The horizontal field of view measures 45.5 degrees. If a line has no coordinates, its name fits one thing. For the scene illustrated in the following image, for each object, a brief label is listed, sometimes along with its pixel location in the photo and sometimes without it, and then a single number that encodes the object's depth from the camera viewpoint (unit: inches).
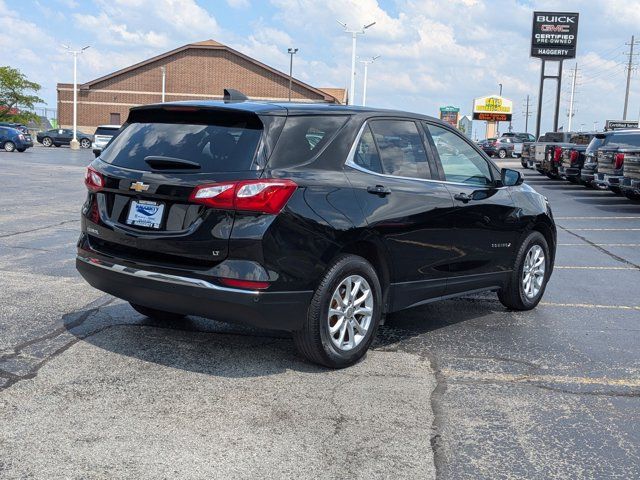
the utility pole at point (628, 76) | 3165.6
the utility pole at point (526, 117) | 5983.3
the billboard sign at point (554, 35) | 2497.5
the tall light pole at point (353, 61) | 1980.6
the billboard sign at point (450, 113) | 5334.6
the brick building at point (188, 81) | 3159.5
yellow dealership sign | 3666.3
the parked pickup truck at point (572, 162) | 1031.6
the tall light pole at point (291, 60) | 3085.9
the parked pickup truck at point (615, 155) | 782.5
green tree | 3125.0
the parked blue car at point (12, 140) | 1686.8
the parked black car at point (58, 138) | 2412.6
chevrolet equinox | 181.3
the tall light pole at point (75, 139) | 2327.9
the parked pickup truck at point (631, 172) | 709.3
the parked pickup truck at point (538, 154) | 1183.5
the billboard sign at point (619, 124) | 2107.2
